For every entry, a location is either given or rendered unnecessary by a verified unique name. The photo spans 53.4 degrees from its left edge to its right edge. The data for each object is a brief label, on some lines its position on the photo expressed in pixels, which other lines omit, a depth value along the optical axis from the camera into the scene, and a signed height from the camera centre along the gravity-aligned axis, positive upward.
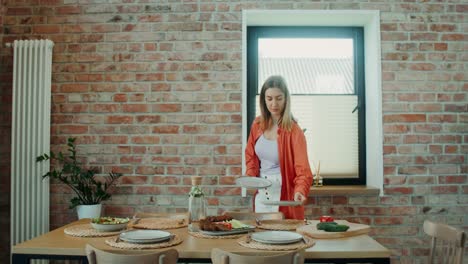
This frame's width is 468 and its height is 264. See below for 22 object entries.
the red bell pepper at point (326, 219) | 2.41 -0.37
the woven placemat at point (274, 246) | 1.89 -0.40
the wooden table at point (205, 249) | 1.85 -0.41
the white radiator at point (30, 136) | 3.52 +0.10
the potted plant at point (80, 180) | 3.49 -0.24
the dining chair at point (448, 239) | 2.08 -0.42
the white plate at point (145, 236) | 1.97 -0.38
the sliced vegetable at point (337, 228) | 2.17 -0.37
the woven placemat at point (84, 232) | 2.15 -0.39
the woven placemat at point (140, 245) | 1.92 -0.40
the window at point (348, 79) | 3.67 +0.59
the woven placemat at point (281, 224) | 2.33 -0.39
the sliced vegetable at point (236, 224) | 2.26 -0.37
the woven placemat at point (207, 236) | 2.13 -0.40
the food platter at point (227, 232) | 2.15 -0.39
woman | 2.97 -0.02
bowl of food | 2.22 -0.36
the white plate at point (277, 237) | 1.95 -0.39
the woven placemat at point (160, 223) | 2.34 -0.39
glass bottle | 2.29 -0.28
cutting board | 2.12 -0.39
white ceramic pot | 3.42 -0.45
